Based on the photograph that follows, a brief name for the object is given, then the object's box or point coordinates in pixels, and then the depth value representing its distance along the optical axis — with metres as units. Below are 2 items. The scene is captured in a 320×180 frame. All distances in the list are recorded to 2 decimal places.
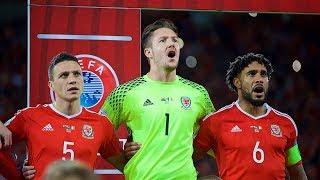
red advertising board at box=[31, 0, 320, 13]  10.85
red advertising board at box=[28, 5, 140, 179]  10.60
